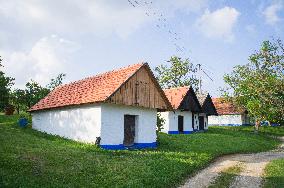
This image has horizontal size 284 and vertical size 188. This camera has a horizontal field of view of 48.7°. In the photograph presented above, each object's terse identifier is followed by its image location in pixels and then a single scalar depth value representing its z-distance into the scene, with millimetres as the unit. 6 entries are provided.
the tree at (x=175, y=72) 62094
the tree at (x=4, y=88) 23028
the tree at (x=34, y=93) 41453
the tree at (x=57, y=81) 45656
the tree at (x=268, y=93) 24562
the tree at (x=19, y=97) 41281
